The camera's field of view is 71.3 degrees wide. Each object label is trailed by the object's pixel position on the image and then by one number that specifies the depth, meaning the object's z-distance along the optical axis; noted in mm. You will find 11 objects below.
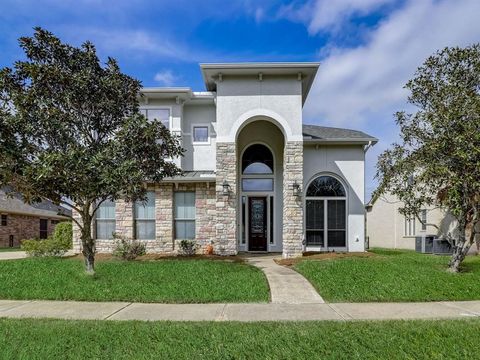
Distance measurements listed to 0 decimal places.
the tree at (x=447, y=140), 8352
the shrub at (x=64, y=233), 15759
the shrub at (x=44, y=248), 12570
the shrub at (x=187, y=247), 12834
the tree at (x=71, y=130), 7648
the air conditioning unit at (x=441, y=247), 15312
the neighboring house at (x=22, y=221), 24328
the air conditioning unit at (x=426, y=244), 16219
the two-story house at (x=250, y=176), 12219
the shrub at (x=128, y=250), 11438
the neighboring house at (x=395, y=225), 17031
